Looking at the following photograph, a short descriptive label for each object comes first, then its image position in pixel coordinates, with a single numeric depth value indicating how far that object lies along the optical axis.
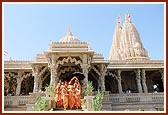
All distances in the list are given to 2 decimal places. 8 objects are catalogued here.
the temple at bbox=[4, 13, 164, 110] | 8.08
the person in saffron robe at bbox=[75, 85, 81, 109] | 6.14
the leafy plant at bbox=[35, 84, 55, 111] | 5.97
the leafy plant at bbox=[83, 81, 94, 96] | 7.02
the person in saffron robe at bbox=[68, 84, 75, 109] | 6.10
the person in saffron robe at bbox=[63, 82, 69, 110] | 6.06
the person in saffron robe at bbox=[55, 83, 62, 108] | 6.23
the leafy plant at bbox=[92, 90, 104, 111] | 5.85
